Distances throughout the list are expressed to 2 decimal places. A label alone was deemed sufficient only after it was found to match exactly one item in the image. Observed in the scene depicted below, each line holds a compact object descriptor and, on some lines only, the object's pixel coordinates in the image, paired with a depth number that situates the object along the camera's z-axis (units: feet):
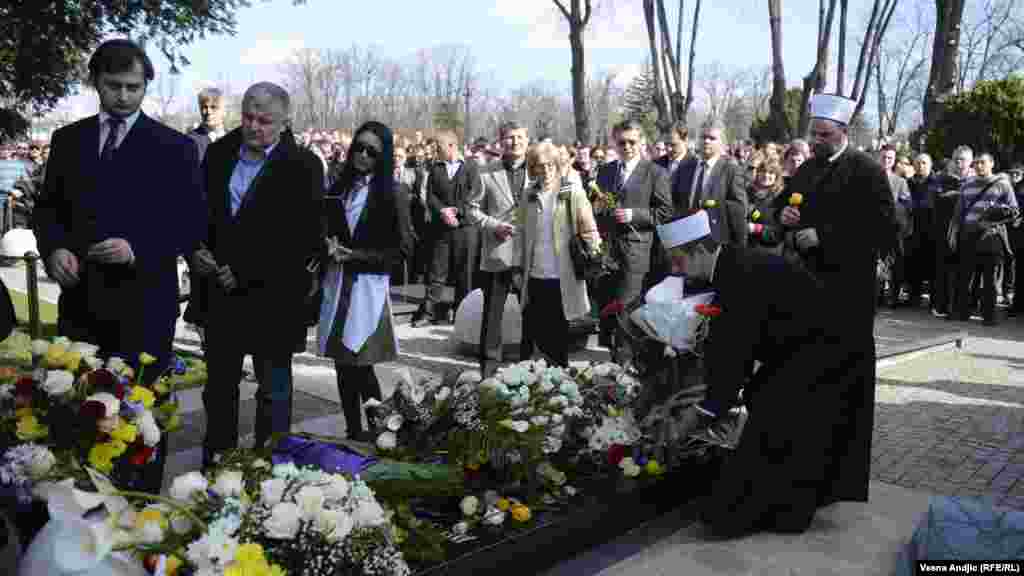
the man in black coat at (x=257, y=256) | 15.47
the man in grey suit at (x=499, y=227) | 23.89
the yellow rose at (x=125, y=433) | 10.39
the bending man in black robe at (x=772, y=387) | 14.28
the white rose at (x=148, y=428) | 10.64
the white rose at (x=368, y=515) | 10.18
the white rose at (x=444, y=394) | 14.82
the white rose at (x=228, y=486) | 10.02
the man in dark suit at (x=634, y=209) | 26.86
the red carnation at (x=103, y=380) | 10.54
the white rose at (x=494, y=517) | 12.98
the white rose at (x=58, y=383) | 10.39
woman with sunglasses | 17.58
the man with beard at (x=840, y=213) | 18.81
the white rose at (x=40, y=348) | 11.09
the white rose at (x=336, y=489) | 10.16
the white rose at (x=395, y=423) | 14.37
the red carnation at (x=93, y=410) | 10.09
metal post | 24.77
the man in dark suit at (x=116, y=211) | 13.58
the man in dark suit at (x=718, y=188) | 29.73
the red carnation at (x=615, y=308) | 16.48
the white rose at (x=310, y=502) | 9.60
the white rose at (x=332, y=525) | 9.58
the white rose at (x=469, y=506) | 12.99
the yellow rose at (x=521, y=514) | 13.07
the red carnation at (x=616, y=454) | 15.26
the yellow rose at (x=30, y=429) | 10.21
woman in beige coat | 22.74
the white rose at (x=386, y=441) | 13.80
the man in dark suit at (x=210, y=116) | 23.45
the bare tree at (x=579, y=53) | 82.33
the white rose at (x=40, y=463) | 9.87
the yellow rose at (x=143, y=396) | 10.81
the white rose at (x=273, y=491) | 9.73
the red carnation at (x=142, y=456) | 10.73
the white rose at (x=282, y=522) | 9.37
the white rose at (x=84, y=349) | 11.13
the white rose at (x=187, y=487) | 10.15
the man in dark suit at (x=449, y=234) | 34.65
